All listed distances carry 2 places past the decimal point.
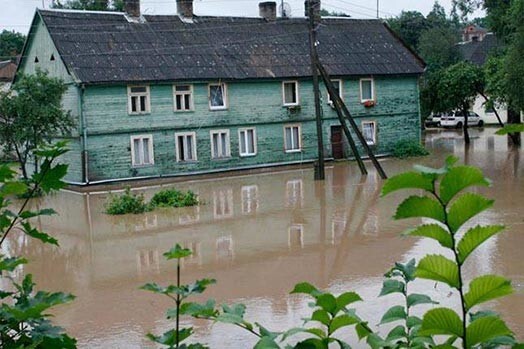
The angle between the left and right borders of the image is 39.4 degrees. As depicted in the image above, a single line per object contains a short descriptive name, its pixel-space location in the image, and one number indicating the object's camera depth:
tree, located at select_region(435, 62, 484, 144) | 39.66
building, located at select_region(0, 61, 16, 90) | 53.44
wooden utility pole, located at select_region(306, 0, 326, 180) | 25.89
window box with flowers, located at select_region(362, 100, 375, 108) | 33.97
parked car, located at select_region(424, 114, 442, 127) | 58.98
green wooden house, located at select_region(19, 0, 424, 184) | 27.64
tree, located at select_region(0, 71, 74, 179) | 25.27
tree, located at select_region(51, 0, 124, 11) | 54.62
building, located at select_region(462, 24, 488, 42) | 71.09
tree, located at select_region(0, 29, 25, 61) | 75.69
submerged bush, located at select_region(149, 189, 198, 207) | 21.65
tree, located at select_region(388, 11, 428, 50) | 70.12
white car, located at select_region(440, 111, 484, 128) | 56.12
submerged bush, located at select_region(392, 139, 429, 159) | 34.59
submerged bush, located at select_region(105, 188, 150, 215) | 20.75
